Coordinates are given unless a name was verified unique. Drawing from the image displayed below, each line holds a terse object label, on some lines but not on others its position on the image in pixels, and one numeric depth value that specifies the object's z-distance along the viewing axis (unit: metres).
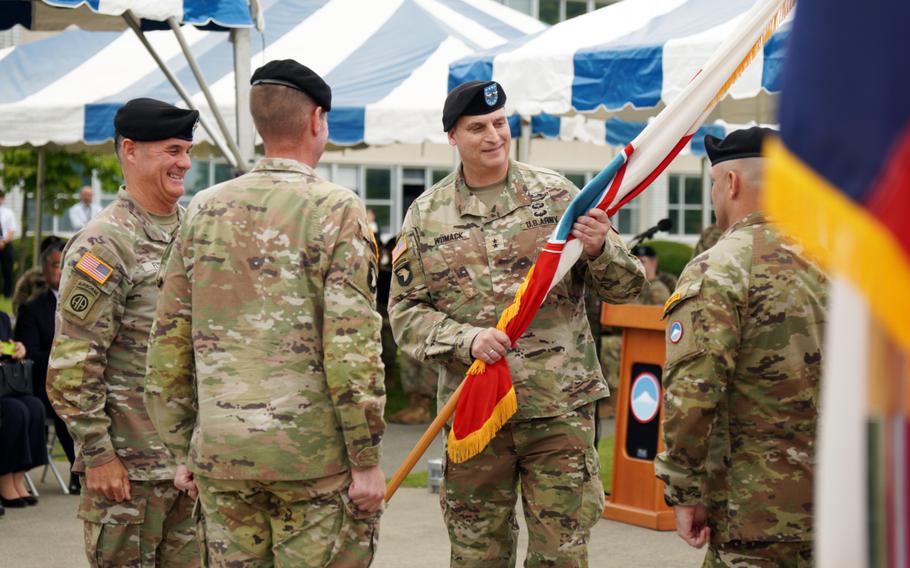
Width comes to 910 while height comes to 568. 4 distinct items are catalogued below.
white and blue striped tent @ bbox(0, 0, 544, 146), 11.30
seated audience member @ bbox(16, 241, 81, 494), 9.21
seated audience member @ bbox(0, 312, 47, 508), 8.27
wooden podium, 7.64
